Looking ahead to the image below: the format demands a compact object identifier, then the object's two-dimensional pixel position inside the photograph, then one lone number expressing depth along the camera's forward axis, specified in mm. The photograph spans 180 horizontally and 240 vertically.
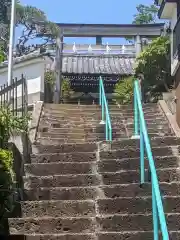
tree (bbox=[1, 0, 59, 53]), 16696
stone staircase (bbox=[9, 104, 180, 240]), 4766
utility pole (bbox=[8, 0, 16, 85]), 10067
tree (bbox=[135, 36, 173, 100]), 12088
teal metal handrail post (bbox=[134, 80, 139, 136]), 6519
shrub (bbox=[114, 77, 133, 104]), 12893
